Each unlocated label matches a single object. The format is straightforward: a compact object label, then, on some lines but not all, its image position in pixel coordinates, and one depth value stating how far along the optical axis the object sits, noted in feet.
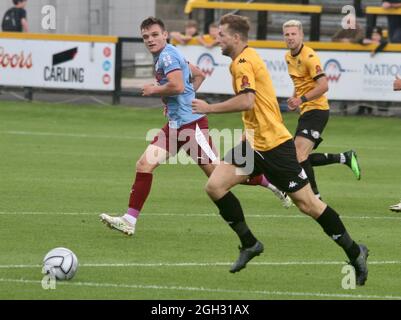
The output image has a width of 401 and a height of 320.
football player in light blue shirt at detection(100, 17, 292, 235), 41.63
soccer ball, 32.71
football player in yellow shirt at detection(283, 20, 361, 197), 48.78
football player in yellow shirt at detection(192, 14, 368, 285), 33.96
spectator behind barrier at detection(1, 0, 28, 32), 93.04
